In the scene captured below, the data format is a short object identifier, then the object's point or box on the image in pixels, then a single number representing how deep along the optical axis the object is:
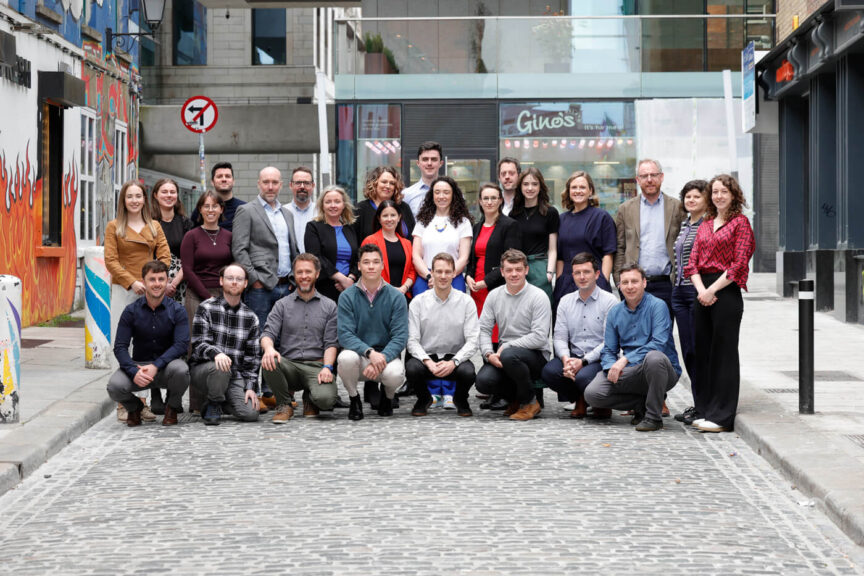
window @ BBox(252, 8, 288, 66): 39.38
